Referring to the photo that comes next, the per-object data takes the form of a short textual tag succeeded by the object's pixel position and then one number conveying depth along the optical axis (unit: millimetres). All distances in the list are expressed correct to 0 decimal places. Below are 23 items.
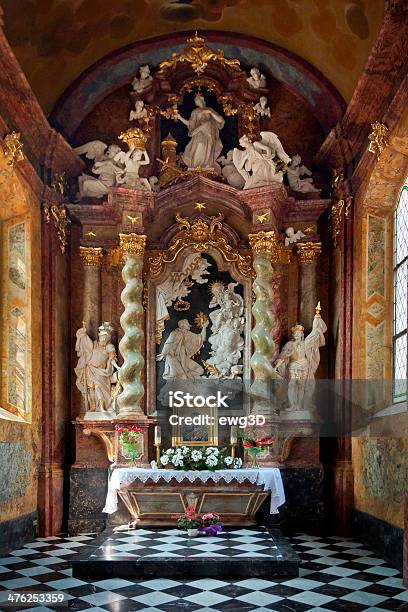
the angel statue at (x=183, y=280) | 13609
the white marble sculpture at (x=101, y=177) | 13539
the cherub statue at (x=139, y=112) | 13820
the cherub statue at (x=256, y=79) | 13844
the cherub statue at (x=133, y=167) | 13109
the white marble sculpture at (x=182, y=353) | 13383
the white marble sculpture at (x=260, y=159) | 13094
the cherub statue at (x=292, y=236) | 13469
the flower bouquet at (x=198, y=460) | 11820
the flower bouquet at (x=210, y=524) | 10500
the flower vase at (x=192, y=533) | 10445
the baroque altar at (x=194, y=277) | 12891
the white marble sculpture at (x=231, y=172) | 13594
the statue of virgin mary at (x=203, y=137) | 13741
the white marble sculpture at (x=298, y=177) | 13594
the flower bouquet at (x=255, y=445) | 12172
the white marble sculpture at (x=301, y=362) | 12969
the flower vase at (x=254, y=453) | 12203
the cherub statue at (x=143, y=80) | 13922
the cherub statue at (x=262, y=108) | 13791
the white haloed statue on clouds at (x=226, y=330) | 13414
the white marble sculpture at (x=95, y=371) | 13125
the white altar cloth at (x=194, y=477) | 11664
